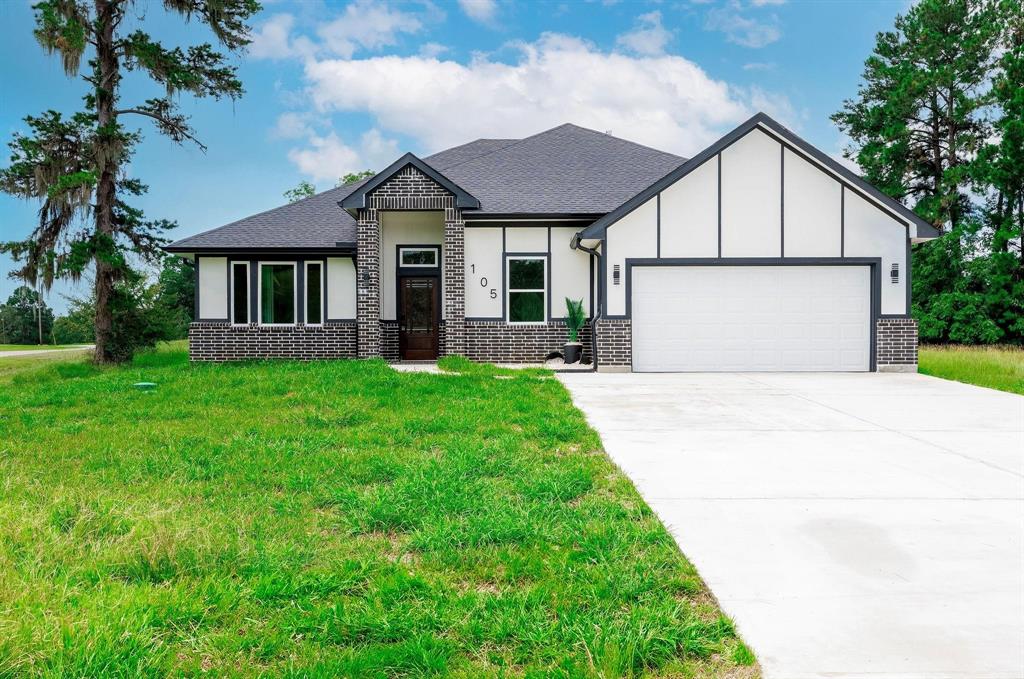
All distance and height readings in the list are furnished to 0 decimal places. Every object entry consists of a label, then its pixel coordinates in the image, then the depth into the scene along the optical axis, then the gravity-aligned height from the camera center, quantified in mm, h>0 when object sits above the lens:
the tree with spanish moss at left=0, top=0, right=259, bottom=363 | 17375 +4805
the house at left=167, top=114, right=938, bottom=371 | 14234 +1256
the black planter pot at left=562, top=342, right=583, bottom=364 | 15703 -724
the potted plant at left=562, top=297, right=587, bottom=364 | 15719 -230
